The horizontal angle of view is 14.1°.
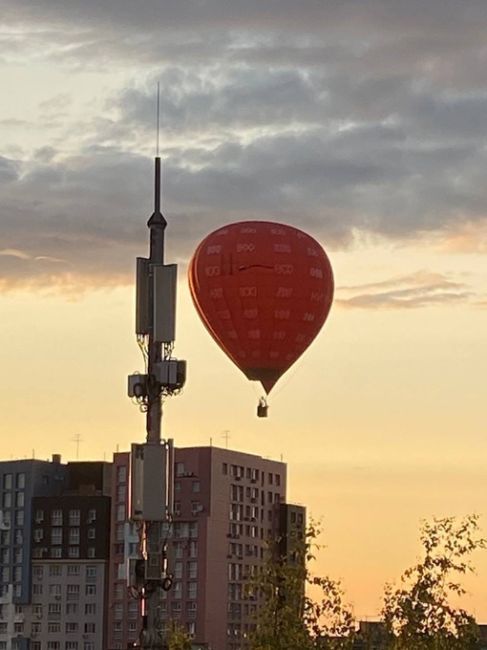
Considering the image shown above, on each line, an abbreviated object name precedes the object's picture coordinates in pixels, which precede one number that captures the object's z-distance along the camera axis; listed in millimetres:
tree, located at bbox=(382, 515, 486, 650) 57931
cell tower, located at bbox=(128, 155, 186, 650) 51156
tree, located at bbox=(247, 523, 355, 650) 60438
